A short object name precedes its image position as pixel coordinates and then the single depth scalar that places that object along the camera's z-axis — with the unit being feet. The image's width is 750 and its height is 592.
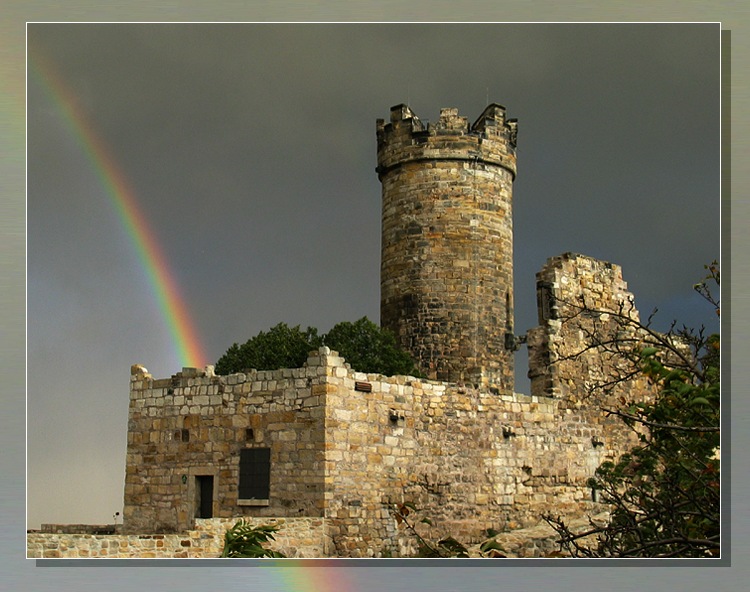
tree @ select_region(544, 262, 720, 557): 35.60
